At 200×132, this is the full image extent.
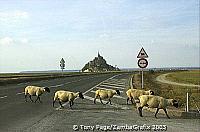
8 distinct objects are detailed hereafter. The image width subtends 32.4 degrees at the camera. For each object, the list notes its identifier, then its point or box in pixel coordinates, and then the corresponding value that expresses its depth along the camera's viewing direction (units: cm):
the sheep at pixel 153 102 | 1305
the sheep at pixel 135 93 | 1698
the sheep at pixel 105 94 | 1769
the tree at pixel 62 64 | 7181
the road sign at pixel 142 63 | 1995
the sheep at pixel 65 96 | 1588
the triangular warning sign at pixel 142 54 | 2014
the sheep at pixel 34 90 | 1875
